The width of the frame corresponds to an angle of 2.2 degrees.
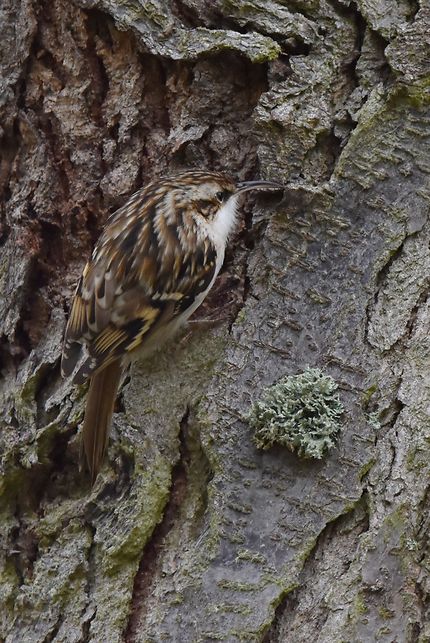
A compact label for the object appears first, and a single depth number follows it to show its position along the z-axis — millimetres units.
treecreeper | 3897
